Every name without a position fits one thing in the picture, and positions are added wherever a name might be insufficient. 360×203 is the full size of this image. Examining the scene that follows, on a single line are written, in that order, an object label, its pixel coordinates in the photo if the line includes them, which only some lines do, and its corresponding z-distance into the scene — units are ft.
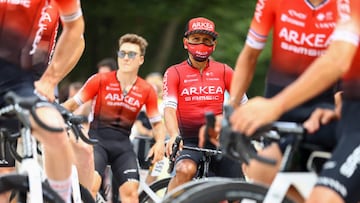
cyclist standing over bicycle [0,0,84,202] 28.57
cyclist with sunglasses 48.17
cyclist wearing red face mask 44.75
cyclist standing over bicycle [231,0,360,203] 23.32
